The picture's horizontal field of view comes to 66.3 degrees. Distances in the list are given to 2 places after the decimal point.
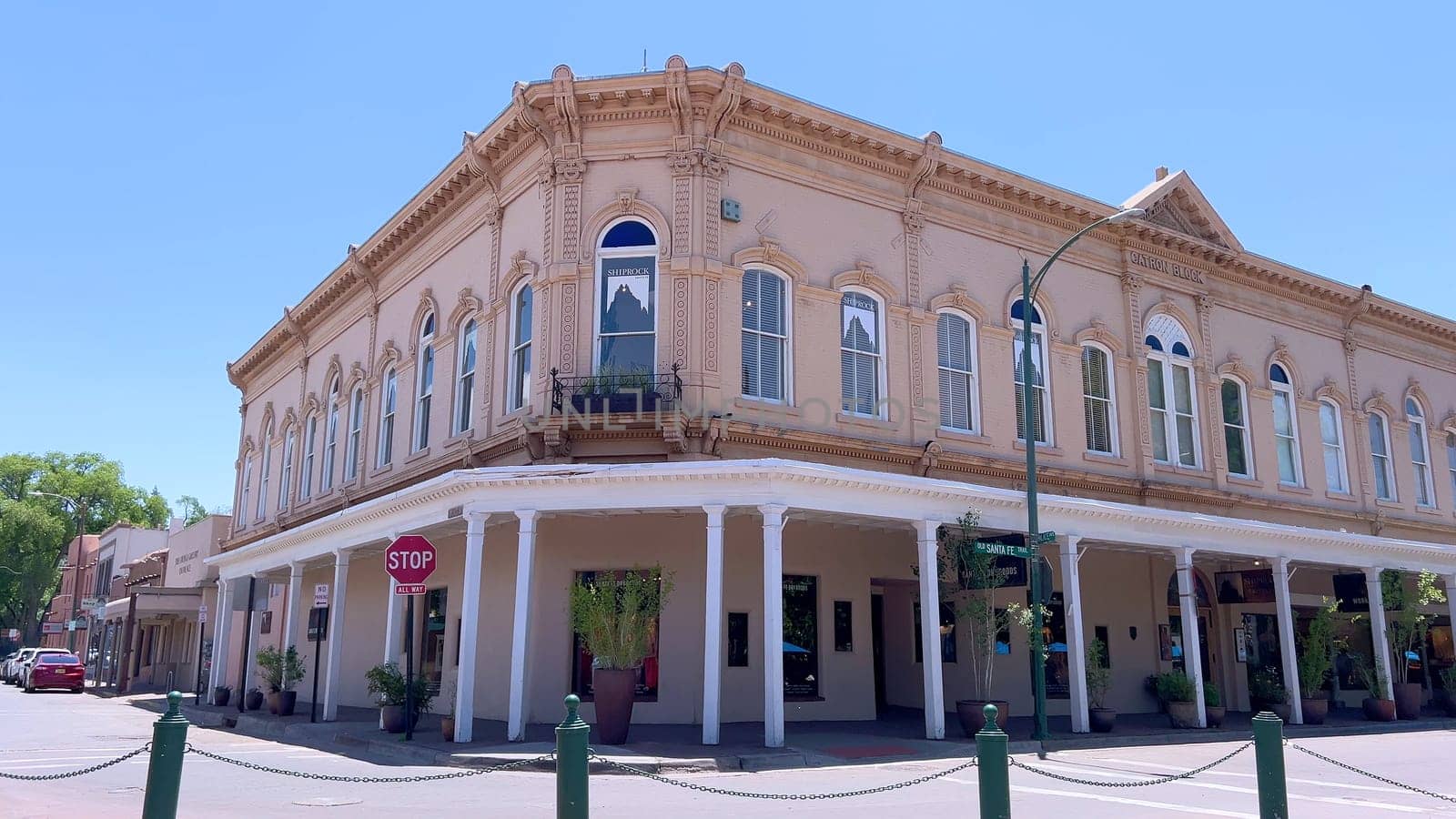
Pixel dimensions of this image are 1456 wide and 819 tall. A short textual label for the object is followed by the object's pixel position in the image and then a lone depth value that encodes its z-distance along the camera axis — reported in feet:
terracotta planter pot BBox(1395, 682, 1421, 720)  76.33
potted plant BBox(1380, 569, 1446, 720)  76.59
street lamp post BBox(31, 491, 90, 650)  186.29
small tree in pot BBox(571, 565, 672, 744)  49.83
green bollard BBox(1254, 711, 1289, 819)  27.71
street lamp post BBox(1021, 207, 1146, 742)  52.47
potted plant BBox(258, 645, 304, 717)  70.03
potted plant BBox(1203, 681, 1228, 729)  67.46
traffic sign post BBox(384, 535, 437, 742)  50.39
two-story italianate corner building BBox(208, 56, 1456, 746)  59.62
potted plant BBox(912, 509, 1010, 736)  56.49
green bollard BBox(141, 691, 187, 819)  24.13
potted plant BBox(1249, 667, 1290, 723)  71.97
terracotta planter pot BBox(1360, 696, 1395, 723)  74.02
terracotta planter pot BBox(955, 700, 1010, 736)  55.67
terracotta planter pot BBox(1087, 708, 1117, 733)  61.57
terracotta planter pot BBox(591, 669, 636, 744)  49.67
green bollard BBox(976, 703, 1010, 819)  25.40
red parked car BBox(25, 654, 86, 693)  134.21
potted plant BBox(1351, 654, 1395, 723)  74.13
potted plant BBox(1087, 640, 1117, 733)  61.72
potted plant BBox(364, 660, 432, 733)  55.98
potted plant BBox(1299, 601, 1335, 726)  71.46
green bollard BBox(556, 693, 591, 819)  24.11
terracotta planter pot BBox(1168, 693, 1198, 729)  65.87
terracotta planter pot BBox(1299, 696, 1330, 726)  71.31
